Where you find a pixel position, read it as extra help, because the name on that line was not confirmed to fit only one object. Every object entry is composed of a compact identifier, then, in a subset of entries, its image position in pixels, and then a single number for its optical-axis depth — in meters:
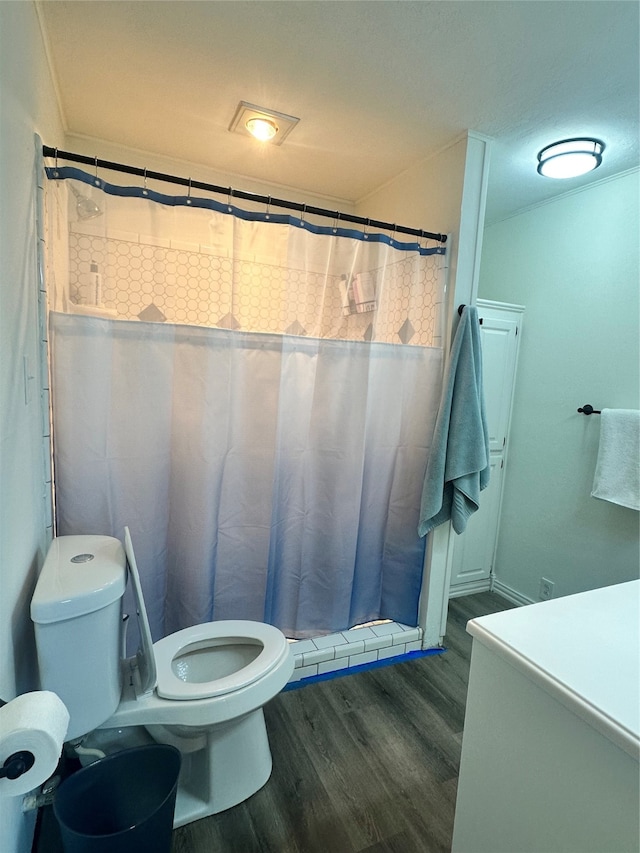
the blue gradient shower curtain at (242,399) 1.47
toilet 1.06
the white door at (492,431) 2.49
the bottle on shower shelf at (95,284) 1.44
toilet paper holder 0.62
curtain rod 1.38
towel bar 2.18
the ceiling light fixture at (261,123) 1.71
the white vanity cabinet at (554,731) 0.68
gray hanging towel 1.88
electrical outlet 2.41
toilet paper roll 0.62
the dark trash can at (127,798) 1.03
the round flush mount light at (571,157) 1.84
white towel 1.95
